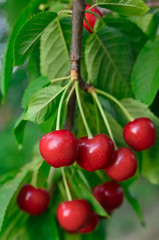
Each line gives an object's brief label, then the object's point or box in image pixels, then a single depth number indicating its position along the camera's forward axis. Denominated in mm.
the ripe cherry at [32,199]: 389
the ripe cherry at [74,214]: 368
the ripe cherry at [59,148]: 304
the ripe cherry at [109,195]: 398
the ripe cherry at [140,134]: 344
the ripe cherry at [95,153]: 320
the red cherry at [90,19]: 379
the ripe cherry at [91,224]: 390
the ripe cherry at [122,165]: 337
